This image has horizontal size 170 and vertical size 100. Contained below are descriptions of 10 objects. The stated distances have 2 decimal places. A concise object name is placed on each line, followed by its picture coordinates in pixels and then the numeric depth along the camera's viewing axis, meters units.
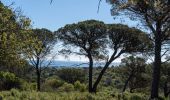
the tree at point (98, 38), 31.79
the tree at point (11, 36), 14.45
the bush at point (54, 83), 50.28
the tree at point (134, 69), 45.89
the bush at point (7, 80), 33.58
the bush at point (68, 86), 40.95
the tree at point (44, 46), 41.47
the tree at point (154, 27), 16.60
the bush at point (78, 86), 41.10
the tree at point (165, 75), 43.36
